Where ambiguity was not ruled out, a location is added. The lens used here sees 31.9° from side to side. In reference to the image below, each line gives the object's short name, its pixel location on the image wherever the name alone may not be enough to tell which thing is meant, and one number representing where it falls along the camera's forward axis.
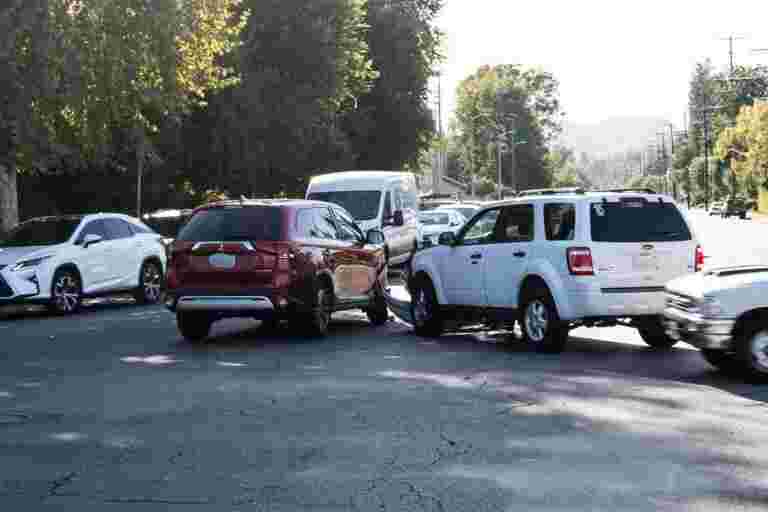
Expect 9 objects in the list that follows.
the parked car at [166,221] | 43.12
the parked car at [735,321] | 11.45
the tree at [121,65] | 28.33
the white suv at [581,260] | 13.85
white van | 28.91
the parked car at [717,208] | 113.96
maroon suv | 15.56
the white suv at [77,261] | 20.94
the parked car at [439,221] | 39.16
